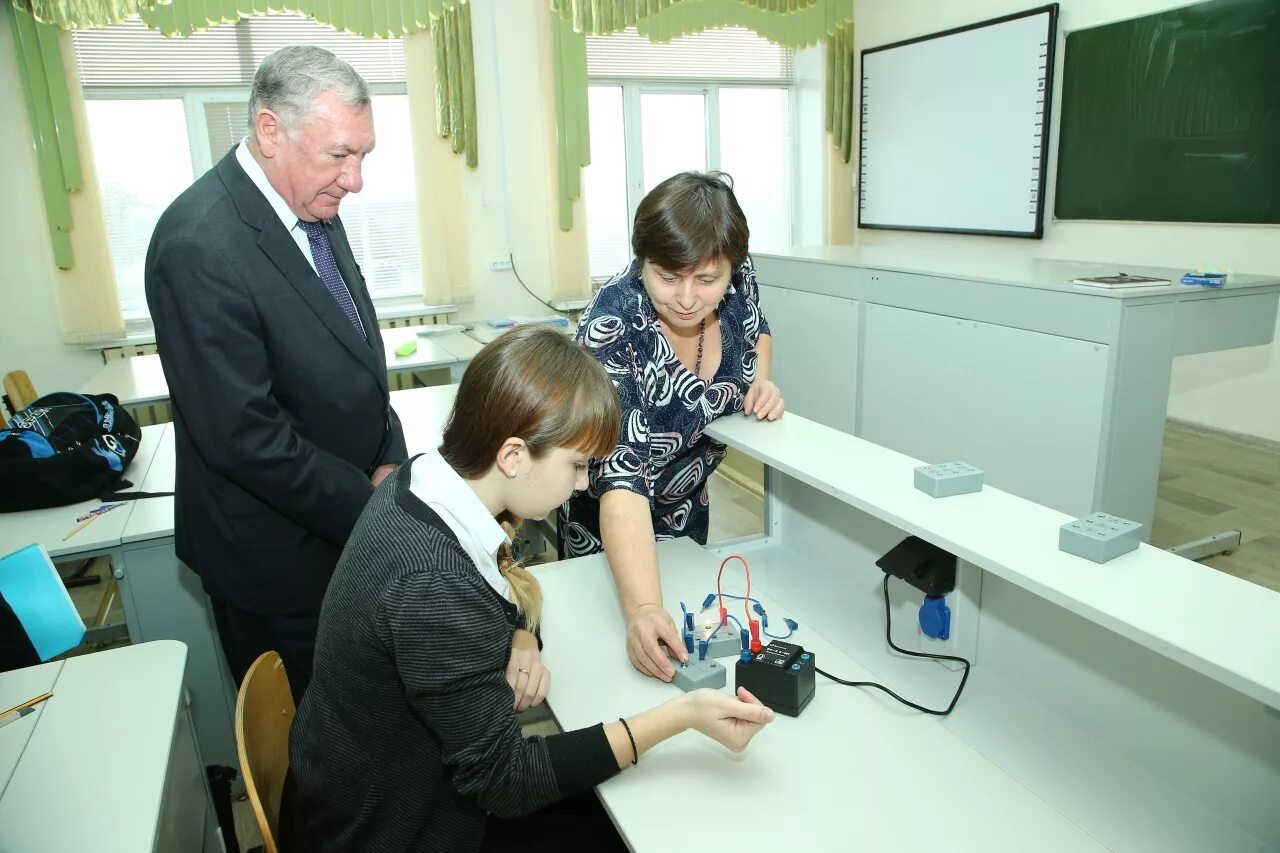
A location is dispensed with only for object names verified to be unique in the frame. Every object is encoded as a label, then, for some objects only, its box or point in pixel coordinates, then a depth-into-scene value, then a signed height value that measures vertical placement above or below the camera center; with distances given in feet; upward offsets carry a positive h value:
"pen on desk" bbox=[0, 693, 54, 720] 4.32 -2.28
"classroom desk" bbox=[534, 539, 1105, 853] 3.06 -2.13
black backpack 7.27 -1.80
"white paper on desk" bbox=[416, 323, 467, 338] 14.34 -1.64
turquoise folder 4.63 -1.93
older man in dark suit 4.50 -0.67
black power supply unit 3.76 -1.98
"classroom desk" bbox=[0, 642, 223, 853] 3.55 -2.31
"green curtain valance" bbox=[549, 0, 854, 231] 17.11 +3.94
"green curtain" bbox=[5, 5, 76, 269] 13.70 +1.96
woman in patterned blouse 4.51 -0.91
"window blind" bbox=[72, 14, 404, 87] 14.62 +3.20
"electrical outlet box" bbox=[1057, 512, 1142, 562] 3.40 -1.29
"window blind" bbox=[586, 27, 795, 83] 18.28 +3.53
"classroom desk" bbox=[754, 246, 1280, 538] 8.63 -1.66
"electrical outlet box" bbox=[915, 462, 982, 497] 4.23 -1.29
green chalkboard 12.71 +1.36
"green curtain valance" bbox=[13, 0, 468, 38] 13.80 +3.70
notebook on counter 8.68 -0.74
